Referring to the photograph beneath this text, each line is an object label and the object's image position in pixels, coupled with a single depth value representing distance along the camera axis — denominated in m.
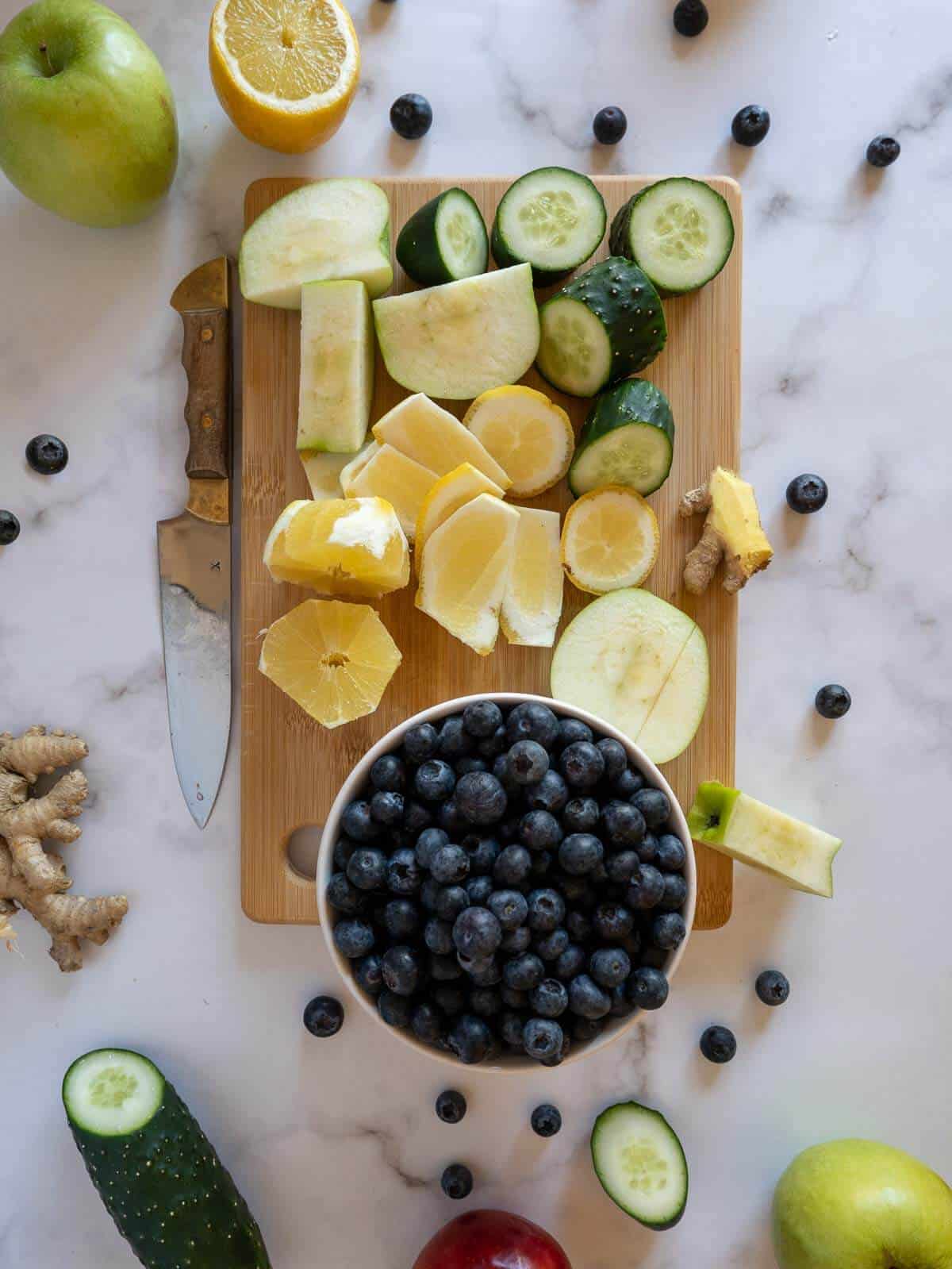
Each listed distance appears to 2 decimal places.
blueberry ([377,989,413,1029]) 0.40
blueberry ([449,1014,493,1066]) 0.39
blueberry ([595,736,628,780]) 0.40
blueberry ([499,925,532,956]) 0.38
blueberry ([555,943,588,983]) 0.39
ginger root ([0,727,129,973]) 0.49
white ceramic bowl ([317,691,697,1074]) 0.40
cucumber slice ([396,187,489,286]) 0.45
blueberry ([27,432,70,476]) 0.51
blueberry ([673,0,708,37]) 0.51
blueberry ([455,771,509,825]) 0.38
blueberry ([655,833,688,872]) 0.40
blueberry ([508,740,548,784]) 0.38
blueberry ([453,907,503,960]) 0.37
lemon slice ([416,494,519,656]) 0.44
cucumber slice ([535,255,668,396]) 0.44
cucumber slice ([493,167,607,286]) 0.46
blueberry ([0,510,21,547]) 0.51
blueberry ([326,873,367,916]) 0.40
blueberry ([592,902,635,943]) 0.39
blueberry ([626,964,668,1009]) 0.39
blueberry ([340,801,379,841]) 0.40
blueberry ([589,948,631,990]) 0.38
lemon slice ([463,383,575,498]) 0.46
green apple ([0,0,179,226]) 0.44
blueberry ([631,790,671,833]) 0.40
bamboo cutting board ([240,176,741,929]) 0.48
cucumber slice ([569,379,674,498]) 0.45
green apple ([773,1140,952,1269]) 0.45
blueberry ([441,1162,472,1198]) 0.49
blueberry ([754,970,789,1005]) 0.50
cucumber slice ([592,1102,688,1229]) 0.48
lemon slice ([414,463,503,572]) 0.44
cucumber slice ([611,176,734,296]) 0.46
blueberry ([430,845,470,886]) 0.38
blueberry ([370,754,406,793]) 0.40
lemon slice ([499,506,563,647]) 0.46
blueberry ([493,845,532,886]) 0.38
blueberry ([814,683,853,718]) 0.51
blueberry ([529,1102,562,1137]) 0.49
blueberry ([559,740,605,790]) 0.39
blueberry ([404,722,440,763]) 0.40
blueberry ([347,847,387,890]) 0.39
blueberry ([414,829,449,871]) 0.39
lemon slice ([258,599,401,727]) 0.44
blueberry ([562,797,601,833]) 0.39
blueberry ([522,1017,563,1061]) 0.38
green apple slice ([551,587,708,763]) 0.46
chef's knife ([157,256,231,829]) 0.49
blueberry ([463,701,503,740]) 0.40
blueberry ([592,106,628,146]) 0.50
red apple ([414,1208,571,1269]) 0.47
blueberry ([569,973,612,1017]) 0.38
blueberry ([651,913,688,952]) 0.39
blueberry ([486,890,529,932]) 0.37
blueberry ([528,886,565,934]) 0.38
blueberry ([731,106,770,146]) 0.50
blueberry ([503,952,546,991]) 0.38
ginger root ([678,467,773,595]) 0.46
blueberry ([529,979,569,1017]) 0.38
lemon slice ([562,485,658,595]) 0.46
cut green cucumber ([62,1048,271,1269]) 0.45
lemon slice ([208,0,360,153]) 0.45
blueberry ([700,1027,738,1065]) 0.50
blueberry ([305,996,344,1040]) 0.49
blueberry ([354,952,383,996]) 0.40
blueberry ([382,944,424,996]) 0.39
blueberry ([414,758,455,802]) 0.40
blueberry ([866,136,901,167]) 0.51
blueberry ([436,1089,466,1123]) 0.49
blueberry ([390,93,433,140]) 0.50
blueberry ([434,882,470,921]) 0.38
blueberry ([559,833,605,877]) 0.38
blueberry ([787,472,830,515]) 0.51
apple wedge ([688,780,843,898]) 0.47
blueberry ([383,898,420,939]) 0.39
